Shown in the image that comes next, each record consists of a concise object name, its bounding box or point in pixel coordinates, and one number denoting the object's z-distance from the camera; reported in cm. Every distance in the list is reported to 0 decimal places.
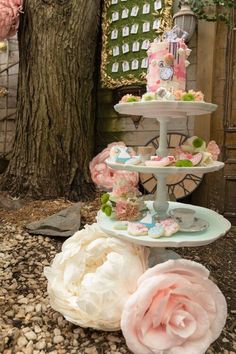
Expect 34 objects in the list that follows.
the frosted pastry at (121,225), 116
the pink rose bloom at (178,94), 109
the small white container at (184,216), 119
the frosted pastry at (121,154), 117
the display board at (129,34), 244
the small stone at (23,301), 129
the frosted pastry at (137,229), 111
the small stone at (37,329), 113
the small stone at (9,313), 120
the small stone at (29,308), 125
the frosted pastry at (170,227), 110
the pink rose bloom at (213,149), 121
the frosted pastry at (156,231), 108
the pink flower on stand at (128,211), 122
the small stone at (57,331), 112
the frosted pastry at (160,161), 109
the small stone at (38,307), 125
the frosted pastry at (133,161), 113
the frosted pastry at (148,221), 115
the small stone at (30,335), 109
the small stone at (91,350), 103
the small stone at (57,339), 108
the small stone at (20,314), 121
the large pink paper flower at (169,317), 96
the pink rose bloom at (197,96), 110
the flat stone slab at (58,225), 182
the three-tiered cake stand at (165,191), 106
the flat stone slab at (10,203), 224
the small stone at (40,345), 105
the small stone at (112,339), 110
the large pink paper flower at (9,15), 226
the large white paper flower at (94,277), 104
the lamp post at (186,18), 223
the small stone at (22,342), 106
